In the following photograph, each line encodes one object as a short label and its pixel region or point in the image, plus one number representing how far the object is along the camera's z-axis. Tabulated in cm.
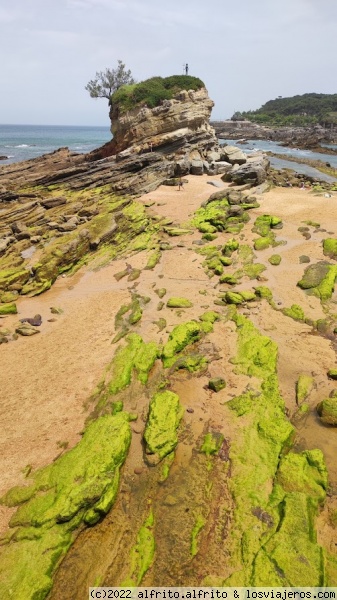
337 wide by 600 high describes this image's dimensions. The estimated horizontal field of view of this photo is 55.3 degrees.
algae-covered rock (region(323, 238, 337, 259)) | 1838
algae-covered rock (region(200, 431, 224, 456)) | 867
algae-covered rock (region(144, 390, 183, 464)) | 865
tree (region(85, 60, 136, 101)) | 5559
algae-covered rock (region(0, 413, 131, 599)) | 625
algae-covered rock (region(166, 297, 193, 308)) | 1512
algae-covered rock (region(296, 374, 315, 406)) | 1022
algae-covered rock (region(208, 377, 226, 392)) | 1055
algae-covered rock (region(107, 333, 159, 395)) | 1120
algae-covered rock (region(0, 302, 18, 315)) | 1630
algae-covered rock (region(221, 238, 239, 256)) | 1978
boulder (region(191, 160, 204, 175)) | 3662
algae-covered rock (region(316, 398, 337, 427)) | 934
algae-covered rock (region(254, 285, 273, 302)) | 1552
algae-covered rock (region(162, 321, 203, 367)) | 1212
